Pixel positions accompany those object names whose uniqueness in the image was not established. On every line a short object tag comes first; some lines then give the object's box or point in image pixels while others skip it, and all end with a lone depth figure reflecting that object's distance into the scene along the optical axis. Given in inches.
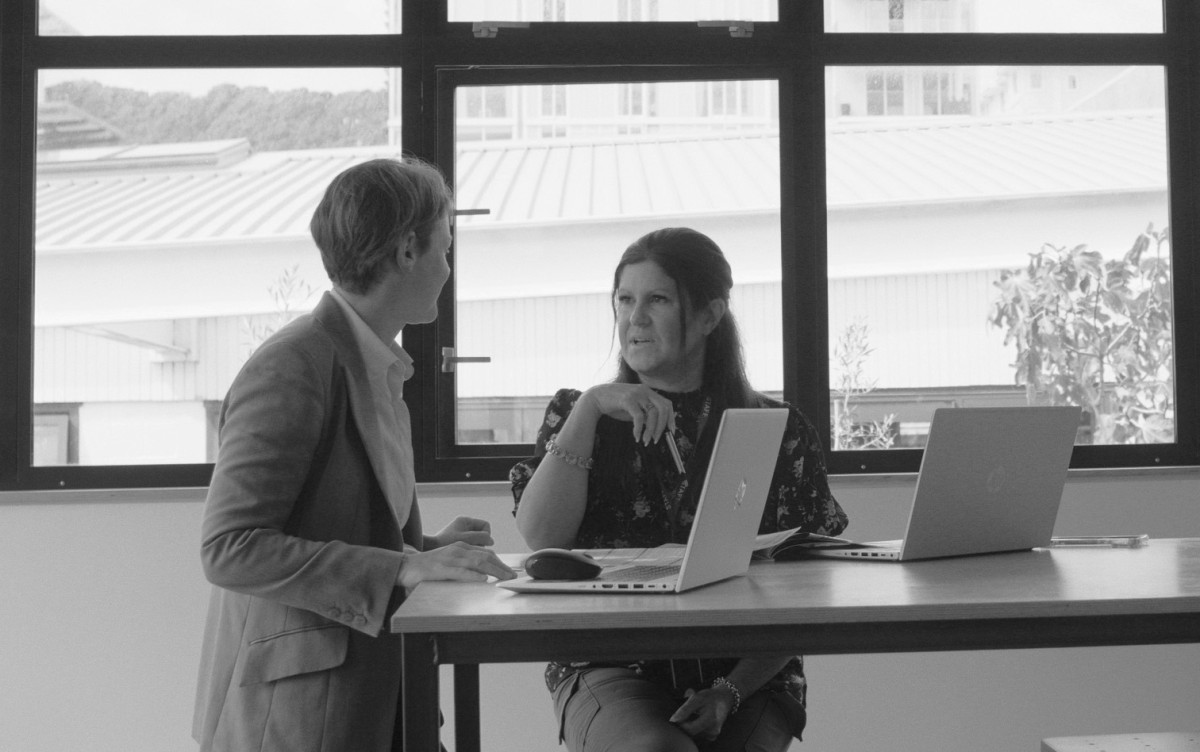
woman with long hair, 67.8
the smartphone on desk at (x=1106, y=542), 73.5
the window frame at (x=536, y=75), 123.3
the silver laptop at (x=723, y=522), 52.7
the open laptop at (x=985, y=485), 62.3
